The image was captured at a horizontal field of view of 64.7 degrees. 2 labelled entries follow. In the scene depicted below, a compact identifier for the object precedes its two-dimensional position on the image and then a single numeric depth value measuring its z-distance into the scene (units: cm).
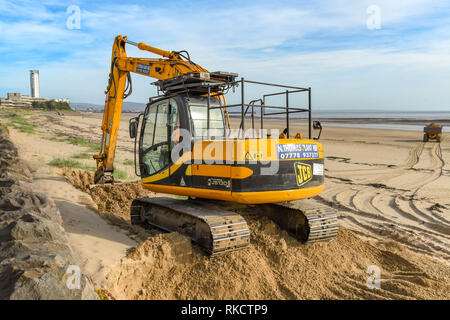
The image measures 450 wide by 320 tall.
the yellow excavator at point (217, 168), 493
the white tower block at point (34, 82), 18638
